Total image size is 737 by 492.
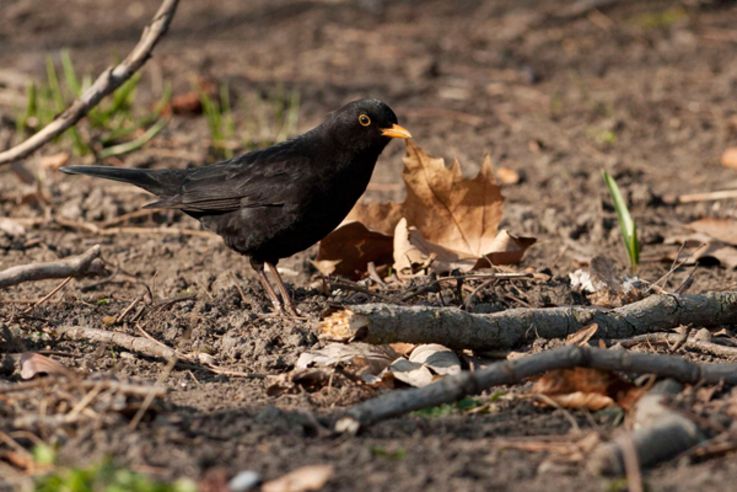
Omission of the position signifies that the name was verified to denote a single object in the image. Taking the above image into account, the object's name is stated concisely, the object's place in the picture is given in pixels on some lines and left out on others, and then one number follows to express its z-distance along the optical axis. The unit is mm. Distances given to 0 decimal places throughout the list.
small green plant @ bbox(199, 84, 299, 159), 15984
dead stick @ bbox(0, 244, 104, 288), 8898
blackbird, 11359
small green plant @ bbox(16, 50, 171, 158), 15500
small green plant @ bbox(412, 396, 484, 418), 7574
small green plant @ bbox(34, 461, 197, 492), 5680
